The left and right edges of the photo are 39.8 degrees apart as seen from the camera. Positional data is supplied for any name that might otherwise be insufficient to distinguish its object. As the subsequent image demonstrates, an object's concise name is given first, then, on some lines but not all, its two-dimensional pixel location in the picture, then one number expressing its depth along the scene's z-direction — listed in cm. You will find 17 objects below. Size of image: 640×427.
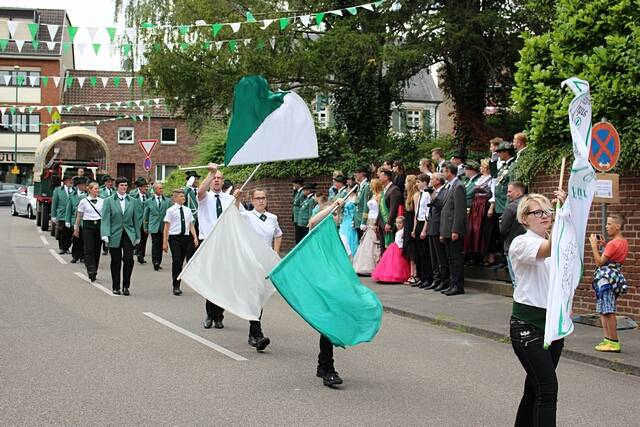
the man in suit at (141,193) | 2211
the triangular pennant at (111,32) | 1728
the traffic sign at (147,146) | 2984
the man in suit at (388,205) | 1766
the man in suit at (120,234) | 1541
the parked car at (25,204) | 4191
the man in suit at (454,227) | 1533
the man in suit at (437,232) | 1595
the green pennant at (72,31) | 1730
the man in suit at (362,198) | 1872
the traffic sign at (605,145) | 1098
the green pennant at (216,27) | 1925
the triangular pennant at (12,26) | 1771
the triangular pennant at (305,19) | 1923
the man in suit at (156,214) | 2181
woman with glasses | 564
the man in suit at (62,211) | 2306
